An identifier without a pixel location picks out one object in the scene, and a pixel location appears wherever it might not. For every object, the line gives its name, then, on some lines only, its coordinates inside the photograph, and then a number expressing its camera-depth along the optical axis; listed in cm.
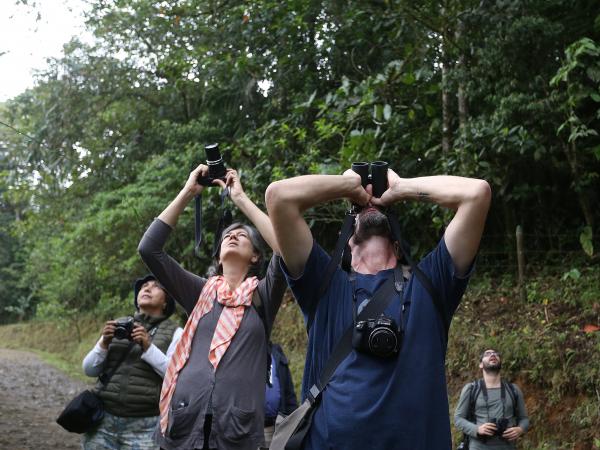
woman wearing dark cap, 508
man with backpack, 725
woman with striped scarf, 387
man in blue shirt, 270
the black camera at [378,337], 271
